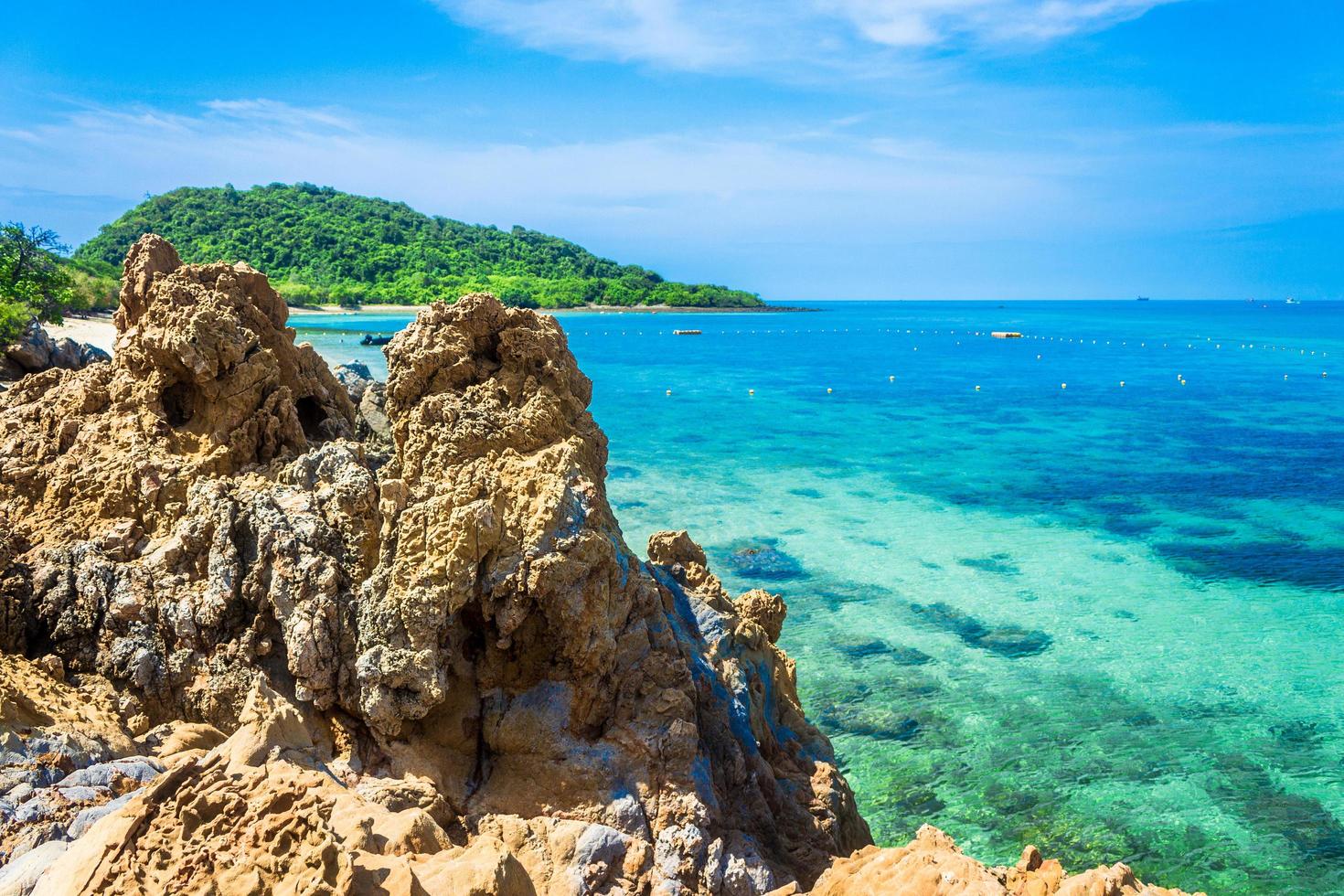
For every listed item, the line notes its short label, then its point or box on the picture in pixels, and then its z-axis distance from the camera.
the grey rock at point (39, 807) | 4.77
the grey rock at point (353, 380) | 19.92
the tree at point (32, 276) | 30.70
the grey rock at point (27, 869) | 4.20
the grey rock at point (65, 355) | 18.51
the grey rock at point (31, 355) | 17.31
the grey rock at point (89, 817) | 4.79
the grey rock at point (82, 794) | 5.05
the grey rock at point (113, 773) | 5.26
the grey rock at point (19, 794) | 4.86
